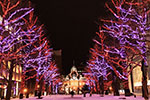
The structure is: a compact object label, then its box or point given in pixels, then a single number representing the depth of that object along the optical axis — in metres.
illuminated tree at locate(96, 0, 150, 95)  16.31
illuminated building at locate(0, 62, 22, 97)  31.81
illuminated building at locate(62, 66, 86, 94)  129.25
